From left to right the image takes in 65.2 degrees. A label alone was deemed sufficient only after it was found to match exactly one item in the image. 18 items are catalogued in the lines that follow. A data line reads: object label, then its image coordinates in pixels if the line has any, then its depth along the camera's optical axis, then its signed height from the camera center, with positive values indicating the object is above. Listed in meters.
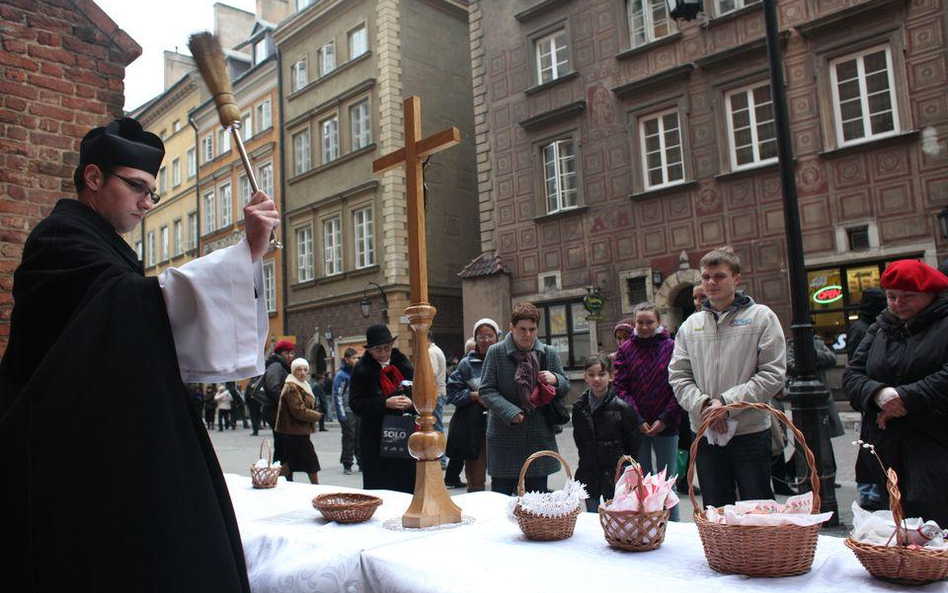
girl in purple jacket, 6.03 -0.19
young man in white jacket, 4.06 -0.09
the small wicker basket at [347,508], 3.11 -0.55
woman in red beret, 3.59 -0.21
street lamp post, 6.20 +0.18
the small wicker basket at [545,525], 2.59 -0.55
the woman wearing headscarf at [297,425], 8.34 -0.49
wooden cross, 3.00 +0.09
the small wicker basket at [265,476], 4.30 -0.54
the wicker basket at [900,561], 1.82 -0.53
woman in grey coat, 5.14 -0.20
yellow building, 35.53 +10.43
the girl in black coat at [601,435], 5.53 -0.53
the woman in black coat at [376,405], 5.65 -0.21
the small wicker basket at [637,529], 2.36 -0.53
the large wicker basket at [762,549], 1.98 -0.52
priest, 1.80 -0.06
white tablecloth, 2.02 -0.61
